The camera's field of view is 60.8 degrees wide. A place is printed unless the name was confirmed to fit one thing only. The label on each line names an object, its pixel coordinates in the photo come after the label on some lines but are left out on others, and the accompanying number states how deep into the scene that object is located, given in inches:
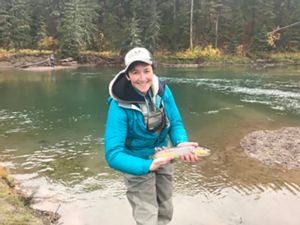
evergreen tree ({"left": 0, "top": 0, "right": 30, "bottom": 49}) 1380.2
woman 98.3
